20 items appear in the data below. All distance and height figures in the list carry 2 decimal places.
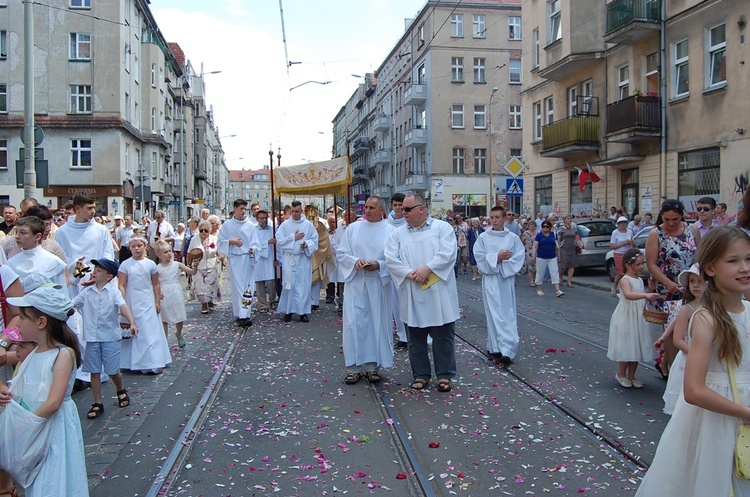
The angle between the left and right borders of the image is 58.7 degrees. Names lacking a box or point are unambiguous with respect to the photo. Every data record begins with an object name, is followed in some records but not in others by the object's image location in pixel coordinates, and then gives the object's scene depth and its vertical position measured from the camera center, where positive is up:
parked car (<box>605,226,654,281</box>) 15.36 -0.61
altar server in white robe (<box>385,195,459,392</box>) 6.50 -0.51
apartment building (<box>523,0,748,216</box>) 18.36 +4.25
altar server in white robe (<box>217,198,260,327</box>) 11.26 -0.32
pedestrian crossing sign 20.59 +1.41
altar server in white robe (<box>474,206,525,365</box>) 7.72 -0.56
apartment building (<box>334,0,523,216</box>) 48.91 +10.26
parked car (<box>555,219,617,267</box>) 18.66 -0.21
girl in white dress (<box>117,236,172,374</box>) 7.45 -0.81
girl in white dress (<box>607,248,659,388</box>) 6.39 -0.94
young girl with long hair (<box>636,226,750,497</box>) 2.72 -0.63
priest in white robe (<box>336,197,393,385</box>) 7.10 -0.69
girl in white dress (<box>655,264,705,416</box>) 3.95 -0.60
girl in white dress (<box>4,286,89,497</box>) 3.30 -0.76
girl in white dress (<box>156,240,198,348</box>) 8.77 -0.73
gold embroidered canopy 14.29 +1.27
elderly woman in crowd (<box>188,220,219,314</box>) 12.70 -0.63
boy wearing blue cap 6.12 -0.88
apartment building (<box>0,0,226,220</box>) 34.75 +7.46
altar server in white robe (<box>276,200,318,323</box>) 11.60 -0.46
